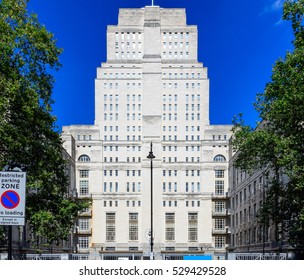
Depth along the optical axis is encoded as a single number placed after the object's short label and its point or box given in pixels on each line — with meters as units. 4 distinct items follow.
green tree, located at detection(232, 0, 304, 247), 33.66
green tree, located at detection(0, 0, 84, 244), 31.48
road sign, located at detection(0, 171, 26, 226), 14.20
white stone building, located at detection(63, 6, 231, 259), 124.88
